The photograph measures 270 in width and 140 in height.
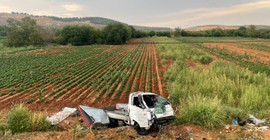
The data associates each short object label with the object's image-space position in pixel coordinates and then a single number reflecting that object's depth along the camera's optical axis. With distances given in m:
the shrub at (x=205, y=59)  23.63
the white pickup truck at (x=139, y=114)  5.67
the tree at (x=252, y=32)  92.31
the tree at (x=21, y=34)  53.97
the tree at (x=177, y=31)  112.69
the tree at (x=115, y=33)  62.61
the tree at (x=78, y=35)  60.84
